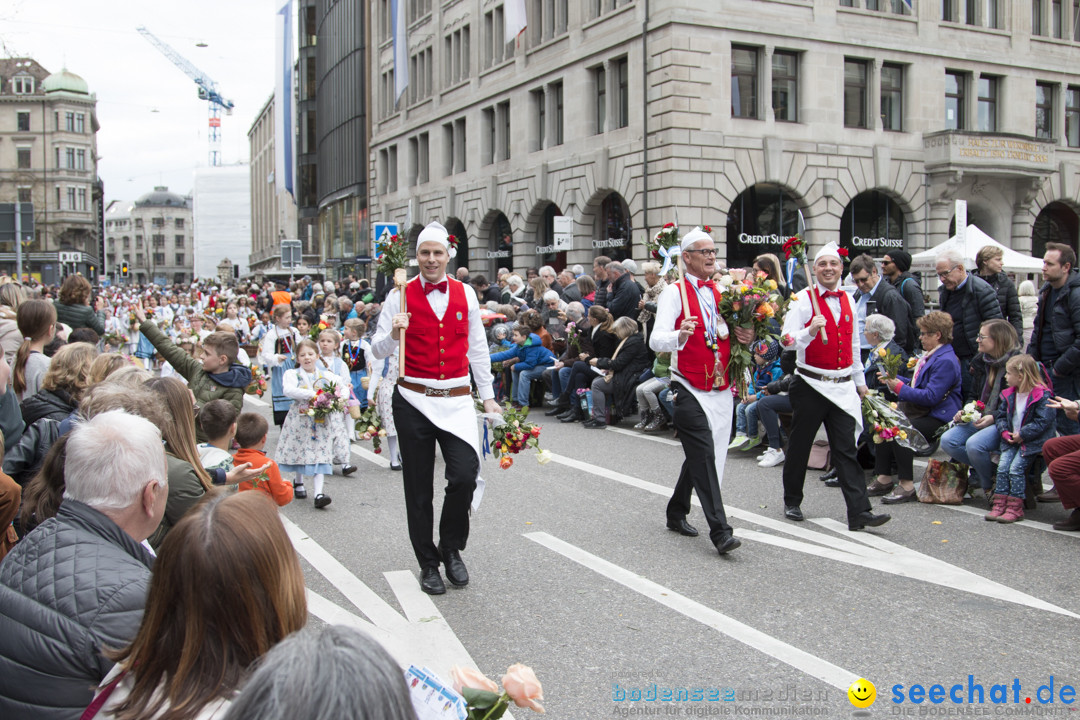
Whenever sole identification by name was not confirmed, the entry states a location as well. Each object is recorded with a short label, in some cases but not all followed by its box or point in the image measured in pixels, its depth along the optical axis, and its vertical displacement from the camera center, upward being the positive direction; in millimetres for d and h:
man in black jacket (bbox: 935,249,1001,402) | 9844 +196
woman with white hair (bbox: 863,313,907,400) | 9602 -116
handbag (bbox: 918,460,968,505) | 8414 -1384
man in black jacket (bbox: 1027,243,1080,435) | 8633 +58
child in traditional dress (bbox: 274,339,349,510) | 8945 -972
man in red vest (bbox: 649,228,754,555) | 6926 -300
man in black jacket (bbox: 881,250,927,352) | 10875 +444
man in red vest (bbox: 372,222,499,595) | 6148 -511
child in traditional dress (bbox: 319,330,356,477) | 9773 -301
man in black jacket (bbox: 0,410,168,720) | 2383 -649
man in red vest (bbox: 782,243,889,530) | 7370 -444
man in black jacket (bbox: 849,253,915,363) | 10398 +232
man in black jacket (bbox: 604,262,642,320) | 14695 +404
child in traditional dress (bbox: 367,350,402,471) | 9834 -672
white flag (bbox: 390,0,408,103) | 41406 +11731
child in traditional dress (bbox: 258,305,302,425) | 11241 -284
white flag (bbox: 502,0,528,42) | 30297 +9451
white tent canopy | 20016 +1456
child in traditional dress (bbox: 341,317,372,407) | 11660 -251
